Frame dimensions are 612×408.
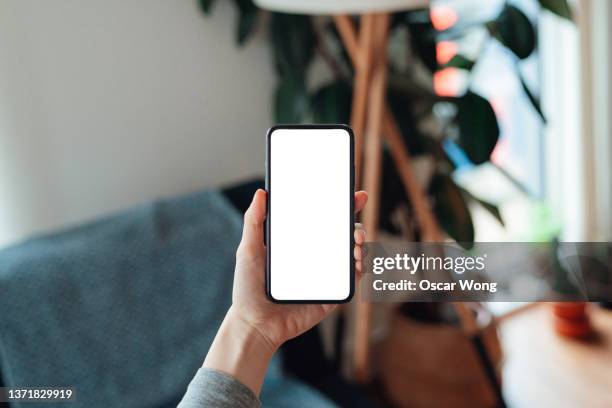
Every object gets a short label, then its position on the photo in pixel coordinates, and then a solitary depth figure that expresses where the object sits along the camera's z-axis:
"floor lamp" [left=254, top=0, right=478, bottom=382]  1.09
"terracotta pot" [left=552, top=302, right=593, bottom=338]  1.34
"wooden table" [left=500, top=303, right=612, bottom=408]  1.31
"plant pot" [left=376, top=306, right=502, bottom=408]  1.29
